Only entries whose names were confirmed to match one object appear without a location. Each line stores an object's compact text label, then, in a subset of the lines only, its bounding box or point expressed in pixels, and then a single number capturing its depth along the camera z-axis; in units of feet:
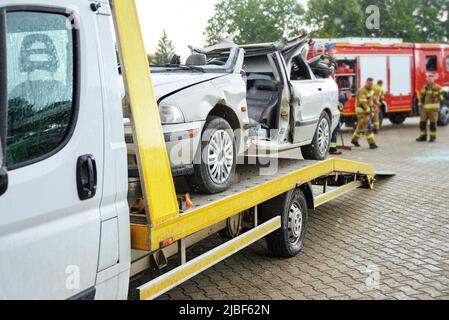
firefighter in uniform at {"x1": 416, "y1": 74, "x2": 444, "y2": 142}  46.60
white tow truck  7.46
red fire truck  55.52
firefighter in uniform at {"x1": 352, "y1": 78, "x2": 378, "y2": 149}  43.93
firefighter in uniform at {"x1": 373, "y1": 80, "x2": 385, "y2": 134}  50.14
